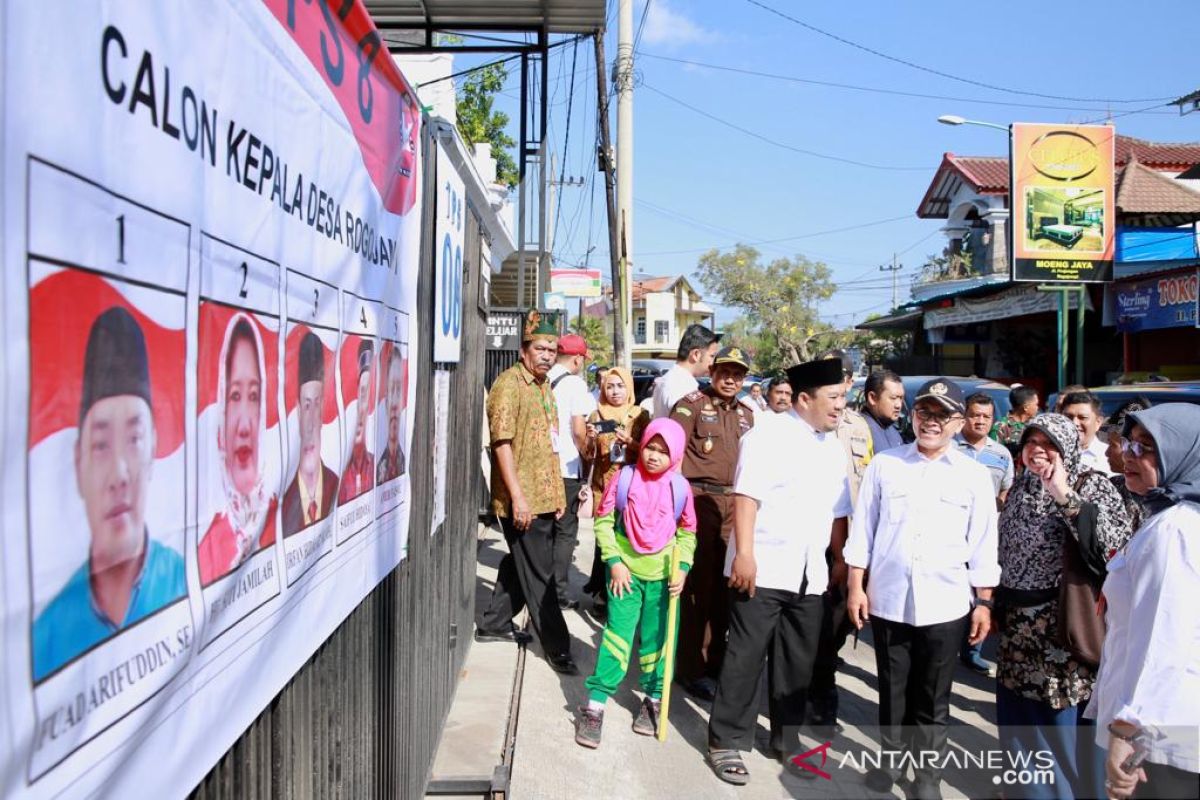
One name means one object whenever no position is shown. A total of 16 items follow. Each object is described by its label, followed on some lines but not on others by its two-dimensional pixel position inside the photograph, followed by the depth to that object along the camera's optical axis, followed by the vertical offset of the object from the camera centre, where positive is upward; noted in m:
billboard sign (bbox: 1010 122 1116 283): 17.22 +3.91
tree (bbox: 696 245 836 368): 45.28 +5.00
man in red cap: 6.13 -0.29
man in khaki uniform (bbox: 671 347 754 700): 5.47 -0.68
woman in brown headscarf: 6.41 -0.31
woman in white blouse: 2.50 -0.66
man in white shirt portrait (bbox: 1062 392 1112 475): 5.83 -0.17
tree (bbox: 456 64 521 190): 20.31 +6.29
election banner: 1.02 +0.01
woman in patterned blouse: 3.73 -0.86
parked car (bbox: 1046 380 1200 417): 6.86 +0.01
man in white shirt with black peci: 4.44 -0.78
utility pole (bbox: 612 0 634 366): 14.36 +3.90
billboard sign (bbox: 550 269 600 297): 20.83 +2.47
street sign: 11.02 +0.71
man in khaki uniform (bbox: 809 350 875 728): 5.11 -1.29
